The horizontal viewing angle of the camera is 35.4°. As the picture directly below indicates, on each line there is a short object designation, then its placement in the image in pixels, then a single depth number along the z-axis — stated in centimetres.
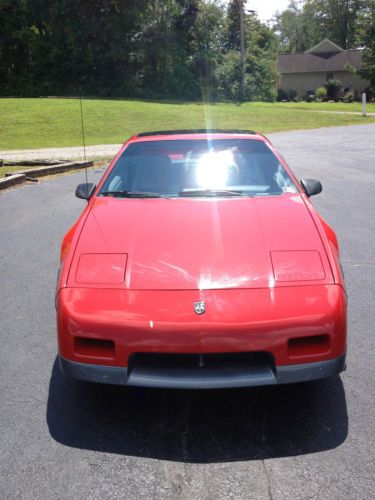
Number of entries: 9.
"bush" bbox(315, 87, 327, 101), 6095
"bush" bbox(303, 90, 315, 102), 6281
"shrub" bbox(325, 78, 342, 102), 6041
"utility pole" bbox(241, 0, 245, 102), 5111
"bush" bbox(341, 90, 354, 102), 5834
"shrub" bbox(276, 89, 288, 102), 6540
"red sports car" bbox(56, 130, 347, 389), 292
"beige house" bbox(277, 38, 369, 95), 6826
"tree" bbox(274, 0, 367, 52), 8662
